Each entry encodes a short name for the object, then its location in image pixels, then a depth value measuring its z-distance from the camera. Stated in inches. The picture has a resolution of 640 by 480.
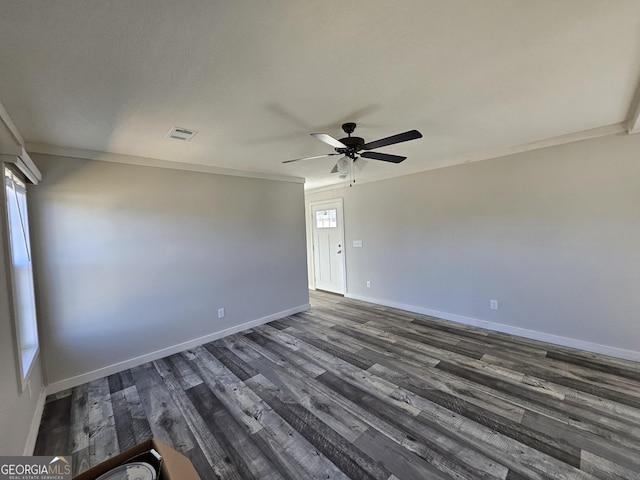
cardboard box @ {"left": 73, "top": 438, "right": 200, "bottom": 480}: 28.9
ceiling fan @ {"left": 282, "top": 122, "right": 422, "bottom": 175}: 80.1
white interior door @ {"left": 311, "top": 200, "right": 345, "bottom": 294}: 223.5
